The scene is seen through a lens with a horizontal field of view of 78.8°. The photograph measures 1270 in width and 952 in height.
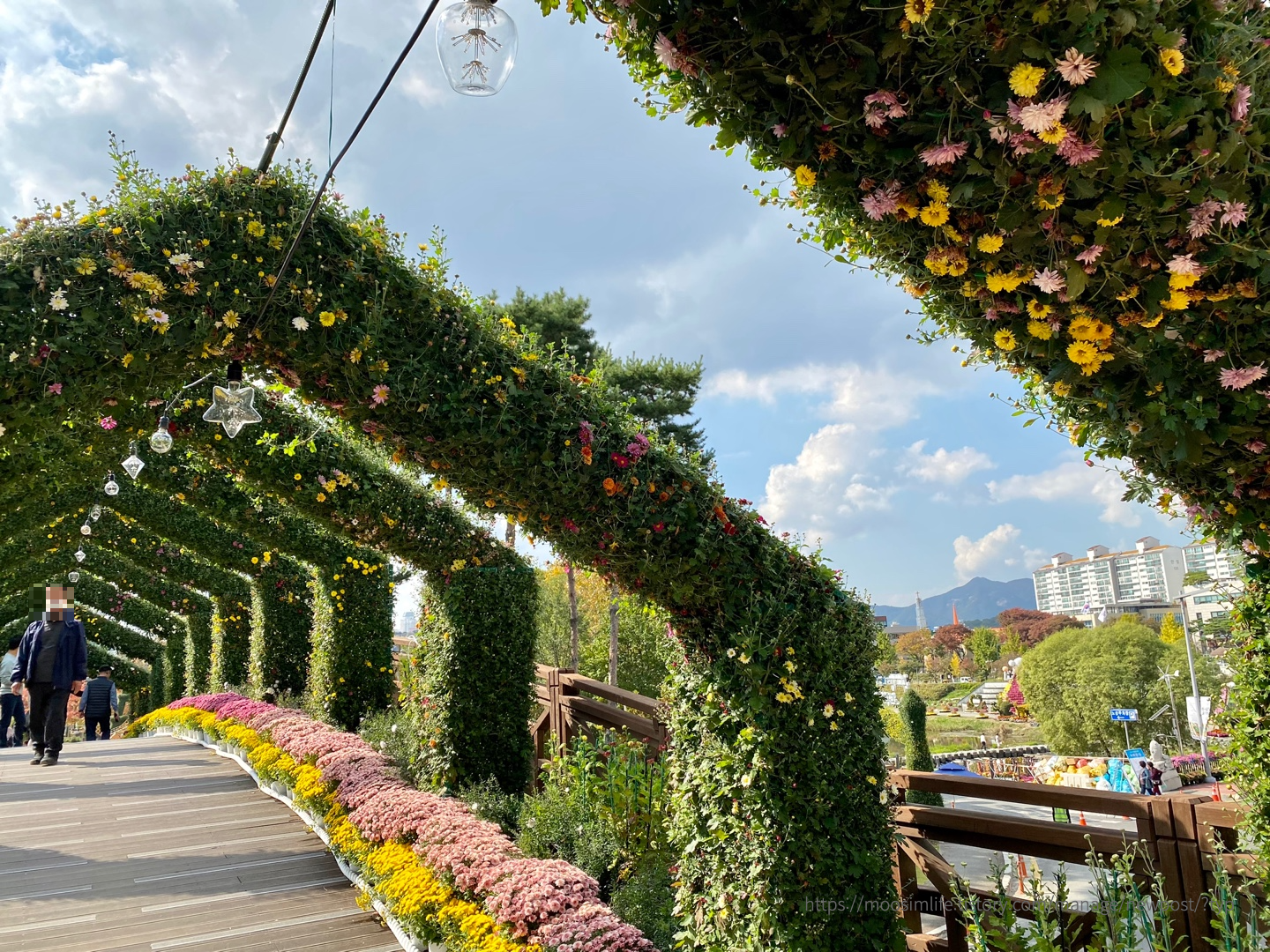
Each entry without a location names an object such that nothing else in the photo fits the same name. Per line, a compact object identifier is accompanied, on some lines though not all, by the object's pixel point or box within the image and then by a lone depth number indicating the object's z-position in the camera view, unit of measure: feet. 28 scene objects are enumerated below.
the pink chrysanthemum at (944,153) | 6.15
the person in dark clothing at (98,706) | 51.98
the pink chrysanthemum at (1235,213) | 6.12
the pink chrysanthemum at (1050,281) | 6.70
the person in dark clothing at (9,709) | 46.98
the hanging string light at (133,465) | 23.00
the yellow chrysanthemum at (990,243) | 6.65
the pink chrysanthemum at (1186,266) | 6.40
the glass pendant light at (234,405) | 12.26
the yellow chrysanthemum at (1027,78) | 5.55
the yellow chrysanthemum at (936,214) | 6.63
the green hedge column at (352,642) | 33.45
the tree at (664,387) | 65.67
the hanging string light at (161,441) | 15.57
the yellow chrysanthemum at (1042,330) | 7.20
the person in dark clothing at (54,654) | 28.12
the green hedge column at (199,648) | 58.70
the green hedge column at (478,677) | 22.62
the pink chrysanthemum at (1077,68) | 5.49
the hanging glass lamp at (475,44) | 7.29
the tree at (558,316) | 64.69
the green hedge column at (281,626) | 40.70
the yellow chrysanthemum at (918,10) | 5.43
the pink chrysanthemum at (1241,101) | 5.82
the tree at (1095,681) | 122.83
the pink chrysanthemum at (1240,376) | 6.91
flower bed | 11.87
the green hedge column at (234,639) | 48.49
